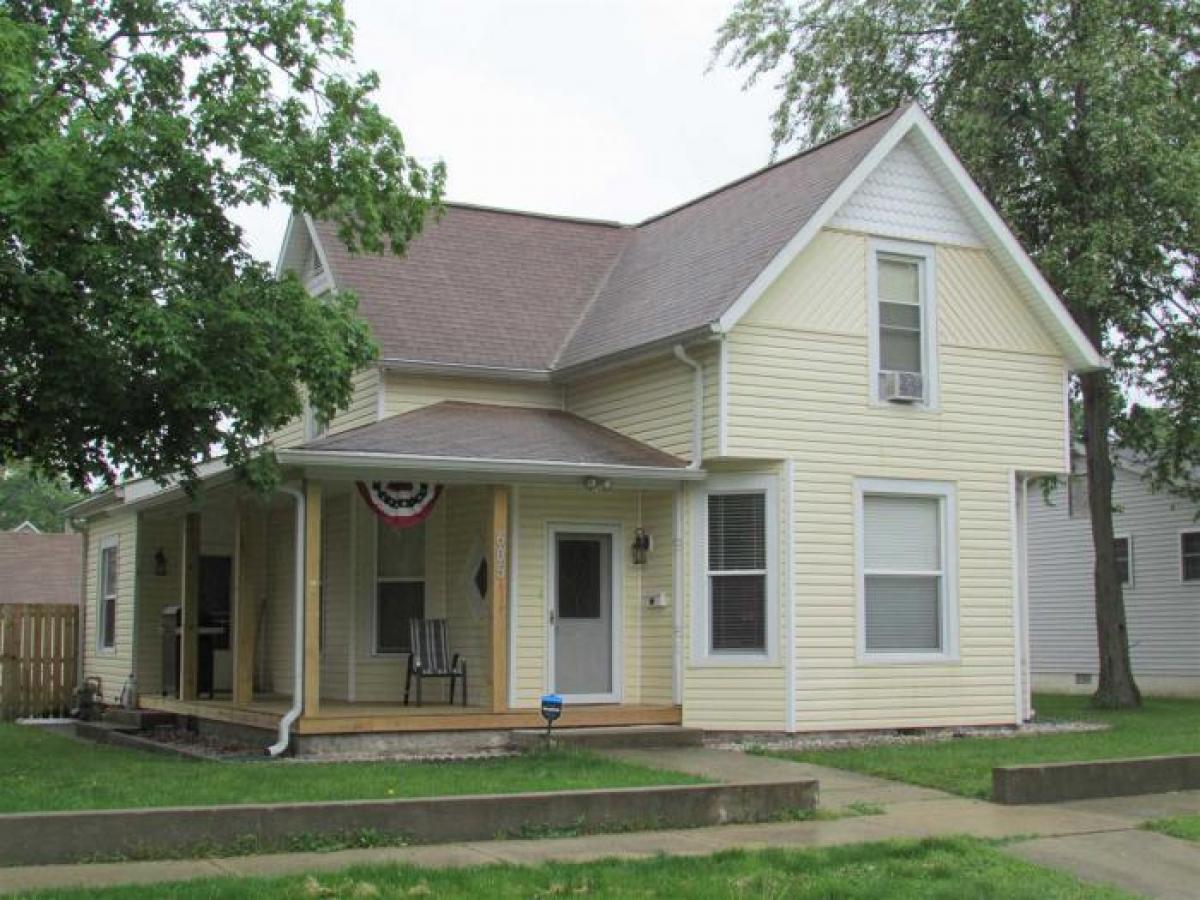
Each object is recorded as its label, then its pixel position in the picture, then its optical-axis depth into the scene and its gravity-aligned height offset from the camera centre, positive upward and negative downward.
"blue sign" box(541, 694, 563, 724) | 14.37 -1.05
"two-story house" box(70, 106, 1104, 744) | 16.27 +1.21
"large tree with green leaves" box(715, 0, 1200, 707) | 21.38 +6.58
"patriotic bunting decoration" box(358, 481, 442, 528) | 15.53 +0.99
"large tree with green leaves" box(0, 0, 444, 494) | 12.57 +3.21
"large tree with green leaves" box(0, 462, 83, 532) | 73.56 +4.64
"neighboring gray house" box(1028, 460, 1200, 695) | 29.31 +0.21
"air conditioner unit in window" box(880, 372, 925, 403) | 17.23 +2.37
